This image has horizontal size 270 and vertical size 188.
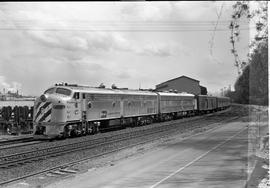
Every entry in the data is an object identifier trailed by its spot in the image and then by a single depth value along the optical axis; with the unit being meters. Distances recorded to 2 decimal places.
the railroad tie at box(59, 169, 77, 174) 11.30
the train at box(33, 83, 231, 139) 20.03
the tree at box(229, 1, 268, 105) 10.06
